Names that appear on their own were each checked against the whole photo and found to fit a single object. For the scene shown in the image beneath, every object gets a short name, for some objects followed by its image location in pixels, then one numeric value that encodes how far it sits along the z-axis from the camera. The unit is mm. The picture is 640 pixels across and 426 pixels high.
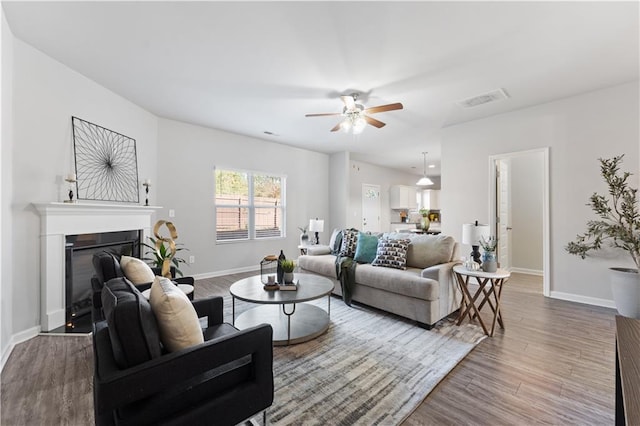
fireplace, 2611
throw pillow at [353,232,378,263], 3580
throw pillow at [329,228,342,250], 4324
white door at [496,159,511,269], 4882
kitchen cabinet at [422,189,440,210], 9461
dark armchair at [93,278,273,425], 1039
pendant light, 7367
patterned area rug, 1611
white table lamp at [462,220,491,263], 2771
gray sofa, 2721
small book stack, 2596
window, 5227
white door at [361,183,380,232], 7832
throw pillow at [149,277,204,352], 1247
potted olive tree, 2891
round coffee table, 2387
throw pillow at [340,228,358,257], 3867
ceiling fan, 3246
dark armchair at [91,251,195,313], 2178
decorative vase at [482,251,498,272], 2727
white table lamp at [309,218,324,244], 5566
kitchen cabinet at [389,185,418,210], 8648
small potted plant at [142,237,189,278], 3324
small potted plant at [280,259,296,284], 2742
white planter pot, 2845
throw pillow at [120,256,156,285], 2188
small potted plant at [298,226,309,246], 5462
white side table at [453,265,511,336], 2605
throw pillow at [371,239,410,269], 3273
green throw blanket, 3332
